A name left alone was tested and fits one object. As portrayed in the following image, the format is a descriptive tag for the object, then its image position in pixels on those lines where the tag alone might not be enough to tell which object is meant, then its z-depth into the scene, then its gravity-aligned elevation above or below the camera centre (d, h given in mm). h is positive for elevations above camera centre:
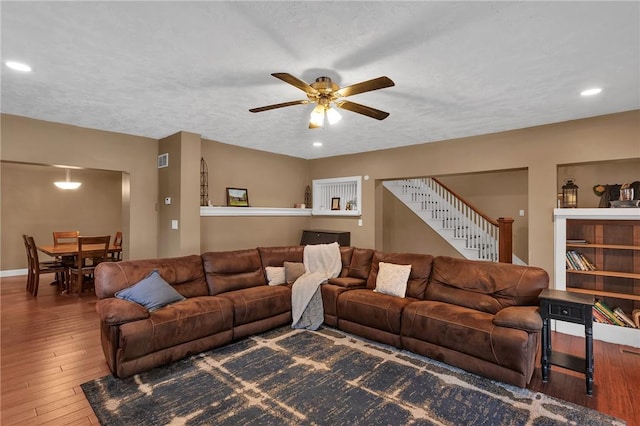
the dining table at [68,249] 5340 -602
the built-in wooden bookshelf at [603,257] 3605 -536
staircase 6488 -72
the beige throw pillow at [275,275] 4328 -831
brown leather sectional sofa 2727 -976
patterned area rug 2232 -1424
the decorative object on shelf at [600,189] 4375 +330
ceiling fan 2281 +943
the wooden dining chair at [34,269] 5270 -910
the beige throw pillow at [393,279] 3789 -803
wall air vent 4867 +862
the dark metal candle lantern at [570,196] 4035 +219
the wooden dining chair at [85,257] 5285 -741
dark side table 2586 -893
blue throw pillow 3111 -780
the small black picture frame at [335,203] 6453 +230
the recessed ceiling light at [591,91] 2932 +1144
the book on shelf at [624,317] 3530 -1176
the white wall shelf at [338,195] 6088 +404
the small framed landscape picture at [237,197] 5539 +315
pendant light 6680 +666
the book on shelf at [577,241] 3875 -346
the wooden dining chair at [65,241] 5886 -577
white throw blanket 3973 -1008
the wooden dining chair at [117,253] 6291 -769
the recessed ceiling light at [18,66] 2469 +1192
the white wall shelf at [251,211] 5184 +67
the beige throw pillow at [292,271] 4409 -795
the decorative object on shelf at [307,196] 6906 +391
